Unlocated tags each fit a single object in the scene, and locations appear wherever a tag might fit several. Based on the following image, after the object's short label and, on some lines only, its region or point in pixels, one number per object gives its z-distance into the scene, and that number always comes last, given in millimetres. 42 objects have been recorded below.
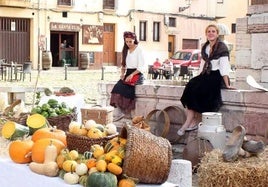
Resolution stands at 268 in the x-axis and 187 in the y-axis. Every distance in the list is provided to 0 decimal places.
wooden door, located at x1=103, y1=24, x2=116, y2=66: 33650
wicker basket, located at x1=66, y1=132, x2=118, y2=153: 4250
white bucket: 6129
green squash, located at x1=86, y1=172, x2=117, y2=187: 3572
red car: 26828
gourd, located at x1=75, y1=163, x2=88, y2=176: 3824
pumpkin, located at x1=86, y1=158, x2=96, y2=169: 3844
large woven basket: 3693
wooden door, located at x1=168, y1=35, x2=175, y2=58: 37438
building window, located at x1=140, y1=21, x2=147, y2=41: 35156
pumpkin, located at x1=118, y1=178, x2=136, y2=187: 3613
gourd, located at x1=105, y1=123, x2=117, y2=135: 4438
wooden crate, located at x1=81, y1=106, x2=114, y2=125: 7660
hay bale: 4395
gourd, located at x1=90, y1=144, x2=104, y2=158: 3969
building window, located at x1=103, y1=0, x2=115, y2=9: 33281
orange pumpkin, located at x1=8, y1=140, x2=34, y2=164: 4266
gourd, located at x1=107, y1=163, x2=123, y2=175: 3711
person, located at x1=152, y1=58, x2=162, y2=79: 22844
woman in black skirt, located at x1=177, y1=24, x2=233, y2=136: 6797
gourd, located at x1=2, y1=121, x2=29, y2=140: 5156
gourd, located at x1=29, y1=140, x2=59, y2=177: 3951
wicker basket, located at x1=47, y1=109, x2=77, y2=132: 5977
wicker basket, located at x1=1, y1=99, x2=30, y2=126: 5863
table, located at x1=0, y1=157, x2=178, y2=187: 3855
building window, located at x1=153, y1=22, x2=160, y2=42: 35938
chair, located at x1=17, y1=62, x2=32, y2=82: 21734
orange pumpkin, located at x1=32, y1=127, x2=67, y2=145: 4594
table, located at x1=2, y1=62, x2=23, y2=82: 21619
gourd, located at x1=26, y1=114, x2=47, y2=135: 5270
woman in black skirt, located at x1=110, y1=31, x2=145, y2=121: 8000
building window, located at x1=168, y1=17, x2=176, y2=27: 36750
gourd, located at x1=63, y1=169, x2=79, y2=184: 3770
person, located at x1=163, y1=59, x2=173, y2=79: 22594
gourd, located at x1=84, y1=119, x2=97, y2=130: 4465
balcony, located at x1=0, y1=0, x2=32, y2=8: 28523
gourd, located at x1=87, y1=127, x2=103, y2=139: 4320
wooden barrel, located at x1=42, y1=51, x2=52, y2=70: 28922
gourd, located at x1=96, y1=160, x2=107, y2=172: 3725
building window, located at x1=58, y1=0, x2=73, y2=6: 31366
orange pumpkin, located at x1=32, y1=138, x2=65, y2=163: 4145
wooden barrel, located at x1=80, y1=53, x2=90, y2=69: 30927
